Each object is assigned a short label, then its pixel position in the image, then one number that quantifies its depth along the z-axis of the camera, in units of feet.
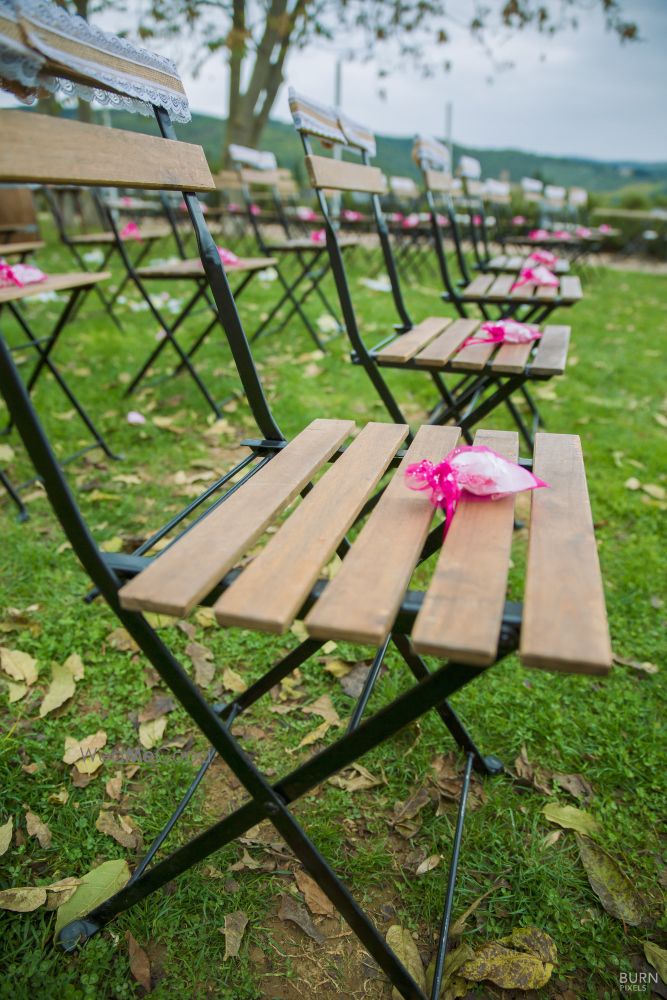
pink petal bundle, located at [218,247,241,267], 10.61
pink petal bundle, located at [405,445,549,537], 3.27
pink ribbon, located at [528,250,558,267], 11.46
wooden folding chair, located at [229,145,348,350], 13.37
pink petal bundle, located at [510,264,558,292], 8.91
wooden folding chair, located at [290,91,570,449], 5.91
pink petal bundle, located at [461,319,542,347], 6.73
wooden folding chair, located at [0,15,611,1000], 2.36
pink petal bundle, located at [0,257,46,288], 7.51
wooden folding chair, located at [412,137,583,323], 8.11
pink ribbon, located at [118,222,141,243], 14.53
